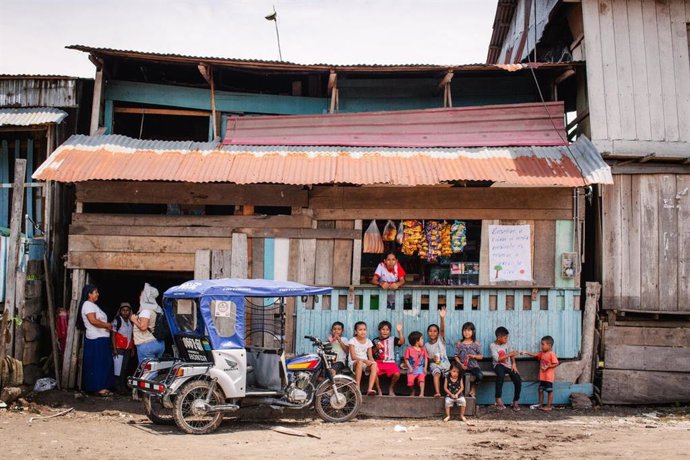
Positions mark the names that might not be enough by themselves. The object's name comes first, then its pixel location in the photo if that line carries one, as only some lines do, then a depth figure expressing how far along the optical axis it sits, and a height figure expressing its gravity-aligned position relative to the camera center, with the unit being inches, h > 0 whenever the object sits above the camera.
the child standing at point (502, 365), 437.4 -44.5
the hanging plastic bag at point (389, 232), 452.4 +34.8
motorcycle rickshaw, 356.8 -43.9
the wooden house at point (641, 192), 454.3 +63.1
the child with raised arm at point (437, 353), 432.5 -38.0
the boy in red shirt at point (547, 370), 439.8 -46.9
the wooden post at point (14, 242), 416.5 +22.7
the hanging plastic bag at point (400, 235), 451.8 +33.1
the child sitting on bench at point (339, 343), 434.3 -32.8
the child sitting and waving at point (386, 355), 433.7 -39.2
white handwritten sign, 452.1 +23.2
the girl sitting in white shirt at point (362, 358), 424.8 -40.7
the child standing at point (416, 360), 432.5 -41.8
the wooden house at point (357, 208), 444.5 +49.9
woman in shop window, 445.4 +8.4
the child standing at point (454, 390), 414.6 -57.4
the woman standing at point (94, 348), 450.6 -39.6
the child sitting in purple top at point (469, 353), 432.5 -37.4
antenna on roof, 639.1 +234.1
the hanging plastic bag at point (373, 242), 449.7 +28.3
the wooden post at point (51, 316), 458.1 -21.3
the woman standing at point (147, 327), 454.3 -26.3
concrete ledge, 418.0 -67.2
